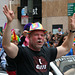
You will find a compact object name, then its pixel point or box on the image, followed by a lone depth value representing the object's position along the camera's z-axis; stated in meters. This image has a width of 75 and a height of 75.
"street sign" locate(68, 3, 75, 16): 21.54
